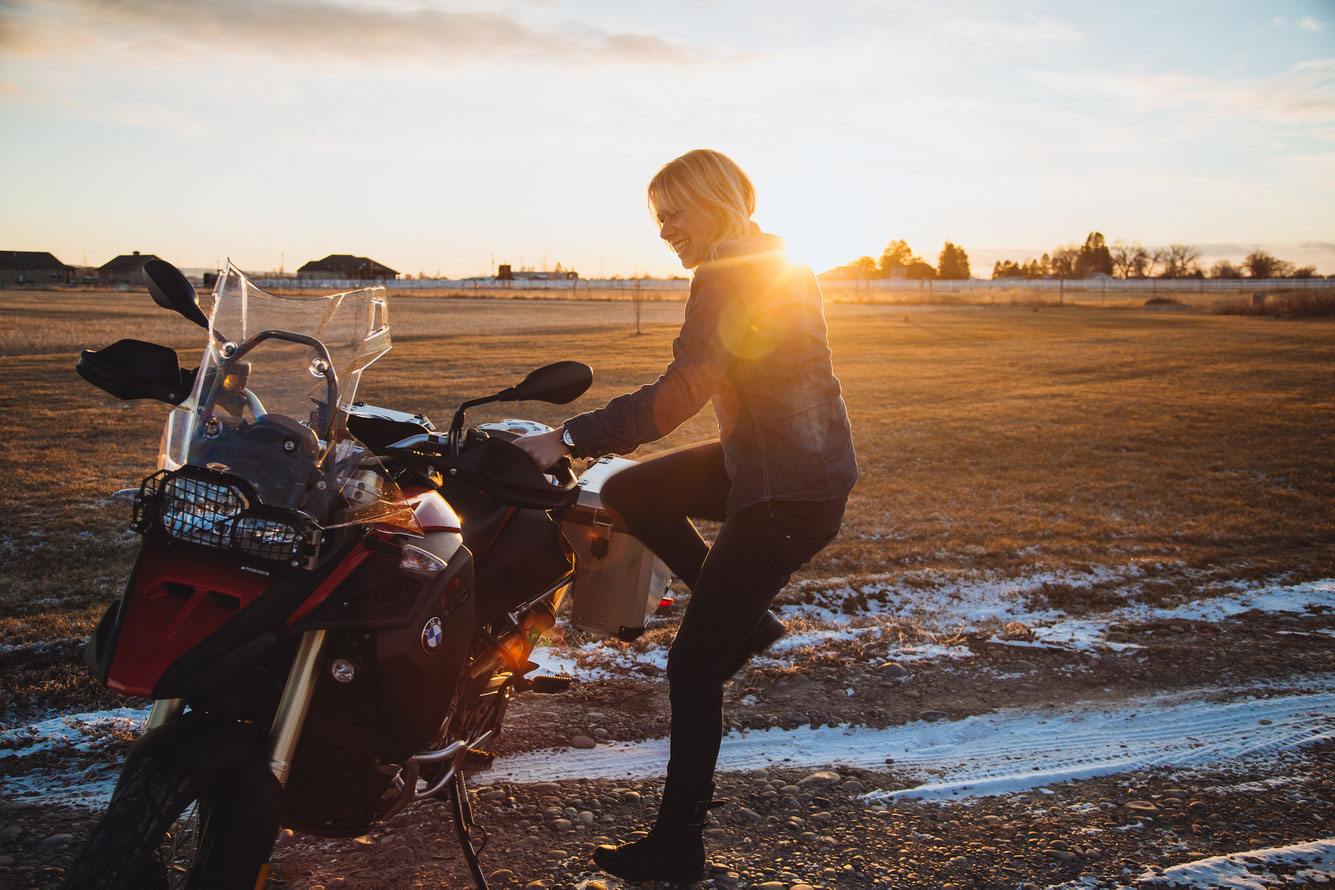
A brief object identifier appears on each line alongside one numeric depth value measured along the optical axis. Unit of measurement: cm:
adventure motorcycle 191
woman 258
